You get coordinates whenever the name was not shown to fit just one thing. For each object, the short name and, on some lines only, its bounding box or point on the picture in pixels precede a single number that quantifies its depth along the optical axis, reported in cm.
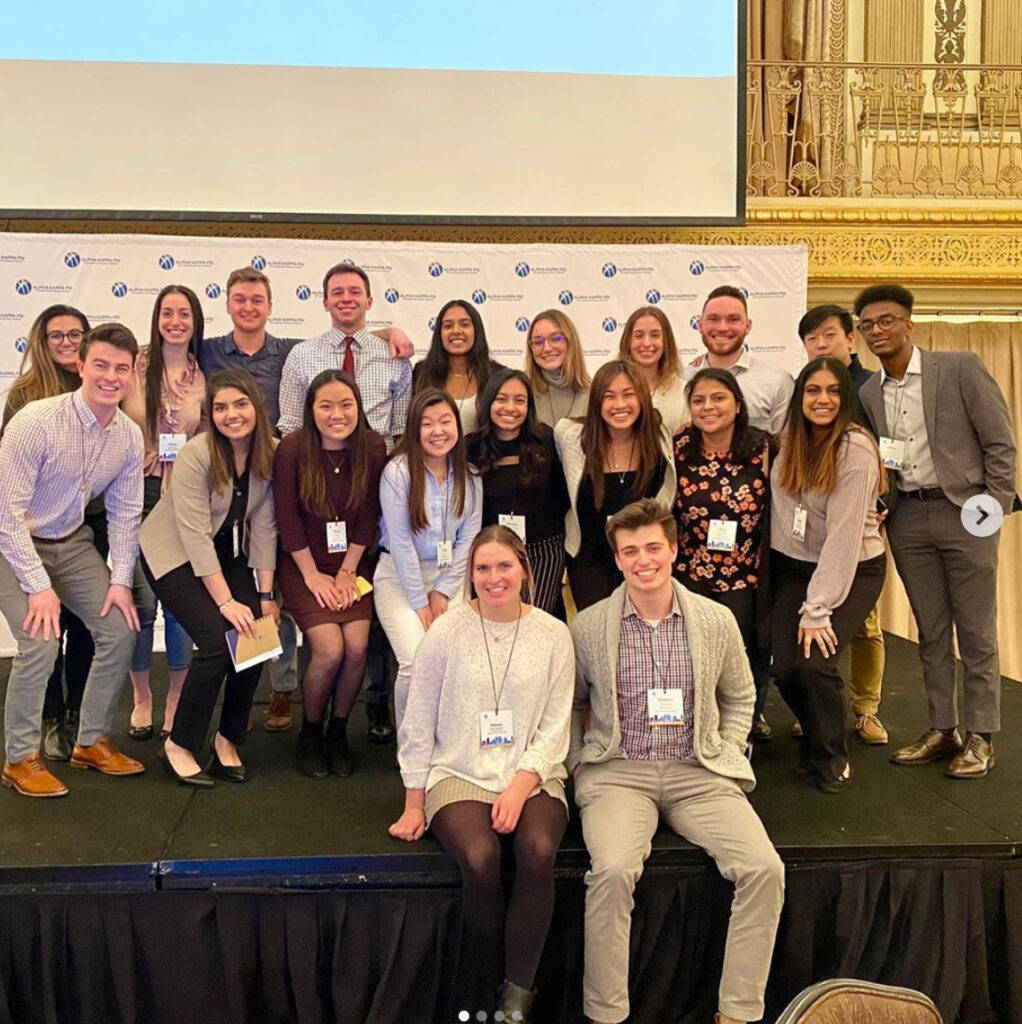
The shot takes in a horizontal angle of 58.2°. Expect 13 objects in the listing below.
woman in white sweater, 217
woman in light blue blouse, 272
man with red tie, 324
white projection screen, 497
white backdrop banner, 493
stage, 220
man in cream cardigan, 221
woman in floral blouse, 272
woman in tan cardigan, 263
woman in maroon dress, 275
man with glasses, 276
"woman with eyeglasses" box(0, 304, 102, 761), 288
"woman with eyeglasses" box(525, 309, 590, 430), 314
